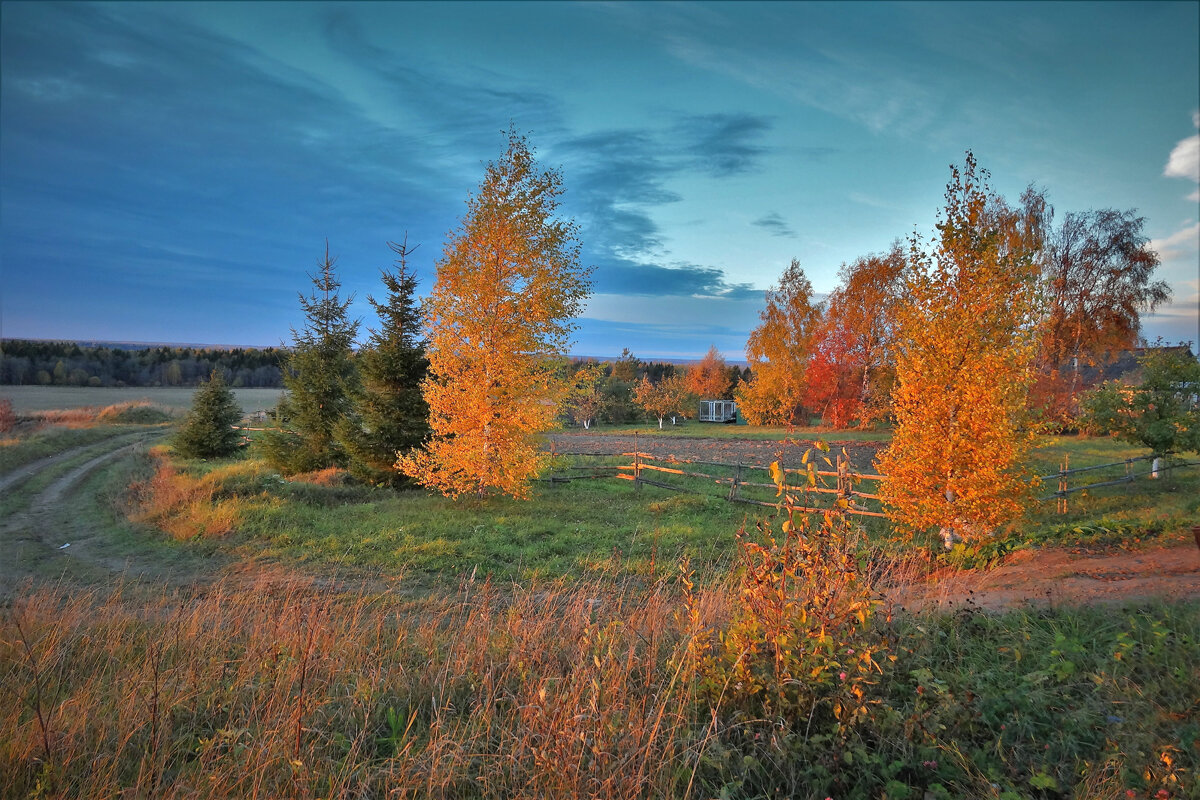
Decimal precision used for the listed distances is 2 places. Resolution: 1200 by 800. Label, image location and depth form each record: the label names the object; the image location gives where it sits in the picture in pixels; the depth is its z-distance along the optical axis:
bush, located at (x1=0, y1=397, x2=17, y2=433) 28.13
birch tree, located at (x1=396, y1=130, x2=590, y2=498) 13.09
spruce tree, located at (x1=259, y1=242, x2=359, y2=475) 18.73
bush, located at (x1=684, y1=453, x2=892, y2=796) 2.99
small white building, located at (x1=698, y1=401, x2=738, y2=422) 49.69
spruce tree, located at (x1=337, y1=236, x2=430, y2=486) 16.25
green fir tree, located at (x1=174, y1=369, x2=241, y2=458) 22.08
